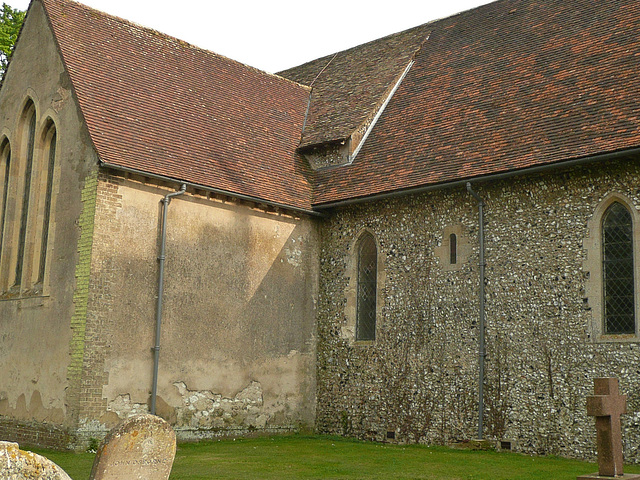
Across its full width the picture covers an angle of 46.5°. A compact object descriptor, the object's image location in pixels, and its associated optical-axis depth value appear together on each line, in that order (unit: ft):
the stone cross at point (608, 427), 31.73
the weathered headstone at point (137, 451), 25.25
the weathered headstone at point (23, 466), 18.70
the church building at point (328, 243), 47.14
